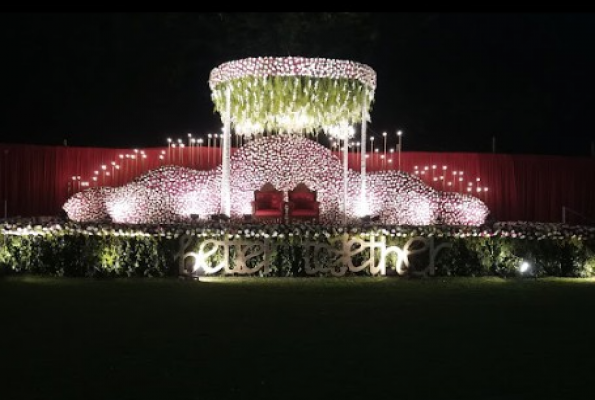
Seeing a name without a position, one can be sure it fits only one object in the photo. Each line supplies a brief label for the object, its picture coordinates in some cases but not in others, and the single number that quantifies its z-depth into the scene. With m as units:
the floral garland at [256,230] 12.60
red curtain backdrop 20.73
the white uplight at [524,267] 13.14
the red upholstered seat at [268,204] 16.27
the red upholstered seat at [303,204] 16.16
